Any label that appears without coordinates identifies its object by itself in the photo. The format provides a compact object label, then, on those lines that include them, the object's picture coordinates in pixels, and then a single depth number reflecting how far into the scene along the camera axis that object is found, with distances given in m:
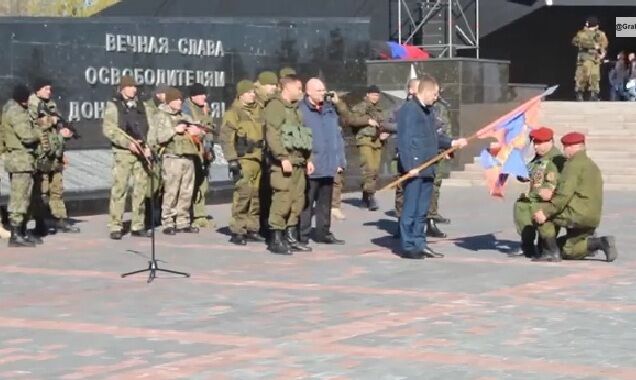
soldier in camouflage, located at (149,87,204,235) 15.41
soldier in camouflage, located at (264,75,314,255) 13.48
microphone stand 11.95
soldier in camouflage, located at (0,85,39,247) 14.20
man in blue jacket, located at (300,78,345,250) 14.16
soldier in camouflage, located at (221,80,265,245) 14.66
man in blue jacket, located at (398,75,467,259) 13.17
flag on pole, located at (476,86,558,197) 13.80
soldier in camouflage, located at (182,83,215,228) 15.93
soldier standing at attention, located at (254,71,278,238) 14.76
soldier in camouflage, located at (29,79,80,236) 15.09
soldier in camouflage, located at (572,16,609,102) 28.30
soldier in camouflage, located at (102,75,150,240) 14.98
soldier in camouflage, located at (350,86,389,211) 18.44
